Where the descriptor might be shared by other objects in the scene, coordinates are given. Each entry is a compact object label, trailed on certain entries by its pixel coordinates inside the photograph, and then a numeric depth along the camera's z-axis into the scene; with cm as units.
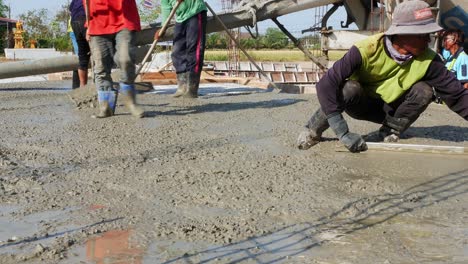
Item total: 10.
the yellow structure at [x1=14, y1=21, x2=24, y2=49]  4043
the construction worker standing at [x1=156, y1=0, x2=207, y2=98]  775
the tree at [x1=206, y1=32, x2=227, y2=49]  5612
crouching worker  391
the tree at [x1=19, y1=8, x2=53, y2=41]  5403
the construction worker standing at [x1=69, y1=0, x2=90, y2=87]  748
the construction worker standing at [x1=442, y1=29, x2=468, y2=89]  749
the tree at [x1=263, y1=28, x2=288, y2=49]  6350
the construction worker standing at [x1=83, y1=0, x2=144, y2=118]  568
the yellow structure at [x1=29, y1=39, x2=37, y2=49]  4244
